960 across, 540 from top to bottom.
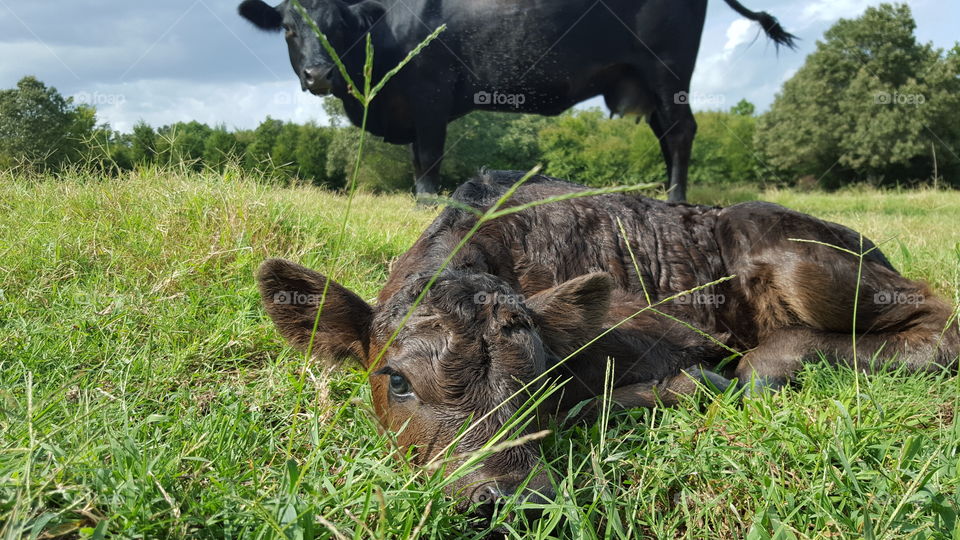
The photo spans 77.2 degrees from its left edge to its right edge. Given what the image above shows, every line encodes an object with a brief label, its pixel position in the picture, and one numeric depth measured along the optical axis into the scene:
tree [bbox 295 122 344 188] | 34.19
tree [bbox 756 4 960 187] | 34.72
